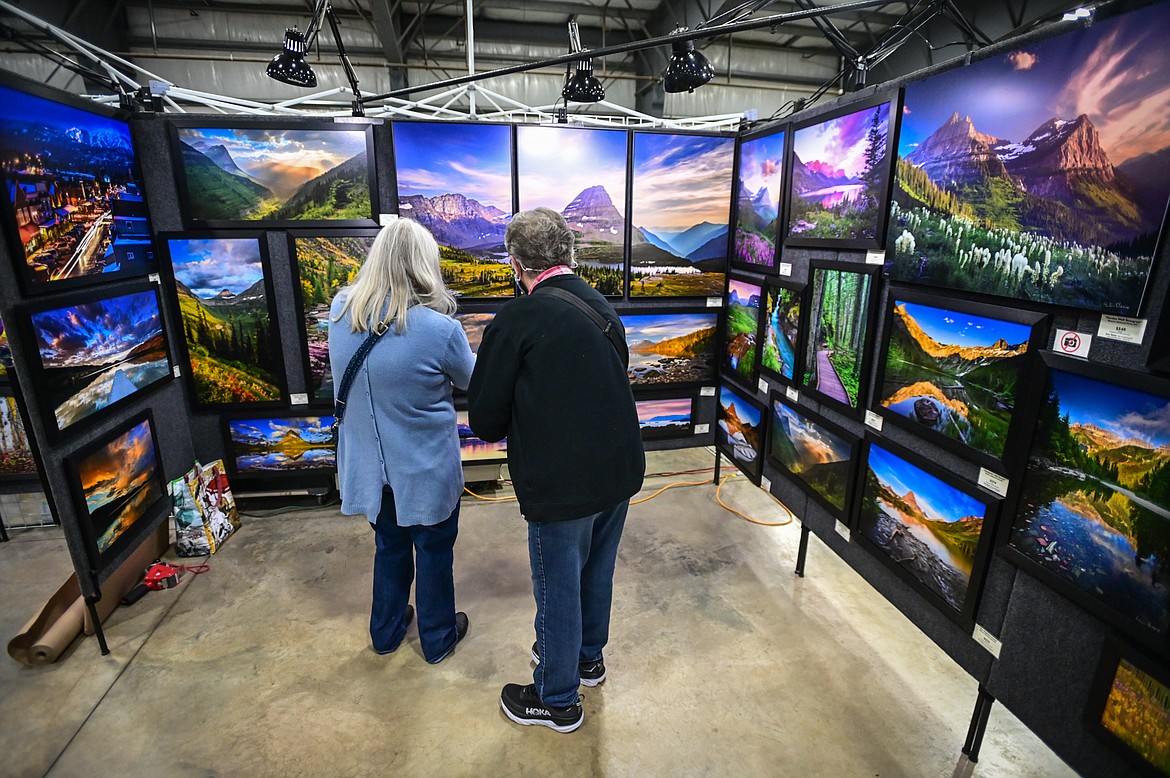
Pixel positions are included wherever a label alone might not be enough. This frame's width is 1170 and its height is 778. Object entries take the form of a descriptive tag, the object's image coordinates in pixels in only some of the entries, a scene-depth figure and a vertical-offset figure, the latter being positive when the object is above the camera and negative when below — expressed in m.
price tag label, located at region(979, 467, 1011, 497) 1.56 -0.67
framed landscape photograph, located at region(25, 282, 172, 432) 1.96 -0.47
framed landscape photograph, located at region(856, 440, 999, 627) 1.66 -0.91
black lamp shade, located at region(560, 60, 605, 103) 3.05 +0.78
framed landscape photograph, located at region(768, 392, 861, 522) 2.20 -0.90
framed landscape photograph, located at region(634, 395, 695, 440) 3.46 -1.09
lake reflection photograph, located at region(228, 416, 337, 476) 3.03 -1.13
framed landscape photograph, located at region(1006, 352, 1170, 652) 1.20 -0.58
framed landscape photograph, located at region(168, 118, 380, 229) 2.63 +0.27
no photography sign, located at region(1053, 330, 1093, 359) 1.35 -0.25
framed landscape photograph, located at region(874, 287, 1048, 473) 1.50 -0.38
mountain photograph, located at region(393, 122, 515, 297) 2.83 +0.20
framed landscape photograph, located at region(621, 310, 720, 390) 3.30 -0.65
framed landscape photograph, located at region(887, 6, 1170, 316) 1.19 +0.17
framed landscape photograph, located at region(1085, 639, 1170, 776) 1.22 -1.03
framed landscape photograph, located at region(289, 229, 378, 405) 2.82 -0.20
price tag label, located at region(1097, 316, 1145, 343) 1.23 -0.20
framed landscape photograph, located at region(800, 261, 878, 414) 2.05 -0.36
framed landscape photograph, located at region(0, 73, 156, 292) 1.83 +0.14
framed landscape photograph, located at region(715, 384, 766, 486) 2.88 -1.03
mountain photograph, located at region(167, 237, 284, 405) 2.74 -0.44
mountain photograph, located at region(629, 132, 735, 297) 3.07 +0.10
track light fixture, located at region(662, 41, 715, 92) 2.39 +0.68
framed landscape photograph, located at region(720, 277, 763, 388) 2.88 -0.51
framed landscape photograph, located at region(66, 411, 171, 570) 2.11 -1.02
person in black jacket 1.41 -0.46
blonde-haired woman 1.68 -0.51
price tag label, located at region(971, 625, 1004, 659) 1.63 -1.15
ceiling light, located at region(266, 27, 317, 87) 2.45 +0.71
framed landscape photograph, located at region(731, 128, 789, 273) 2.63 +0.17
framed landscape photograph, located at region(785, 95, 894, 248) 1.95 +0.22
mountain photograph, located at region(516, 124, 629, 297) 2.96 +0.25
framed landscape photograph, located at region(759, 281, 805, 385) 2.47 -0.42
